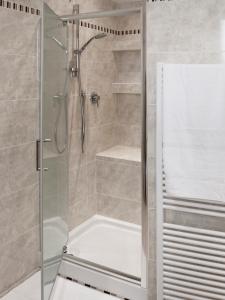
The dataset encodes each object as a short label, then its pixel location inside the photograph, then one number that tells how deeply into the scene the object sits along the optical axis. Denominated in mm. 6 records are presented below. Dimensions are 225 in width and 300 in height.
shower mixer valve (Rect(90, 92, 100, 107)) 2871
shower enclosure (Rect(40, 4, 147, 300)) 1838
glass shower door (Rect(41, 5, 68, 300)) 1672
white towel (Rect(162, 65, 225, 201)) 1607
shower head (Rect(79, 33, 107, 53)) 2641
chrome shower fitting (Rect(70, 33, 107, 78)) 2547
